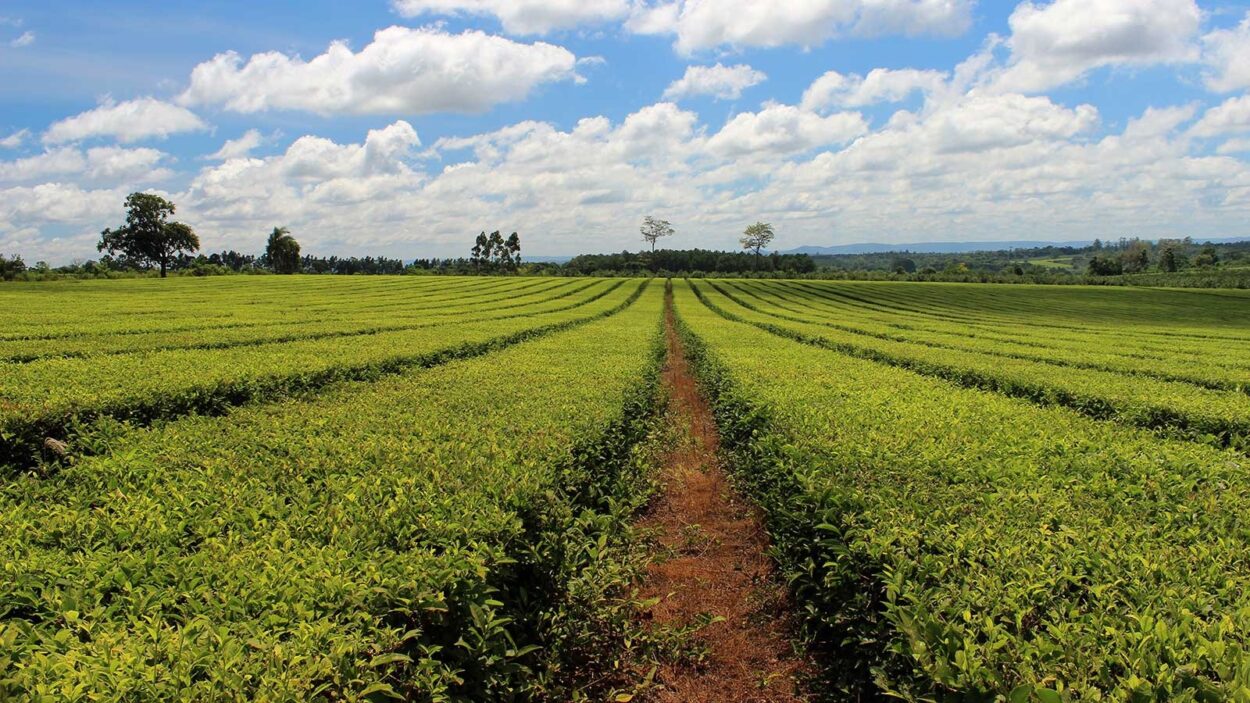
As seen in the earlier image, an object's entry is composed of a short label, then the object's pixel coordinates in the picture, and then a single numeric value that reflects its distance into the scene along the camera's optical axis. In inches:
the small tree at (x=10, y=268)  2366.0
